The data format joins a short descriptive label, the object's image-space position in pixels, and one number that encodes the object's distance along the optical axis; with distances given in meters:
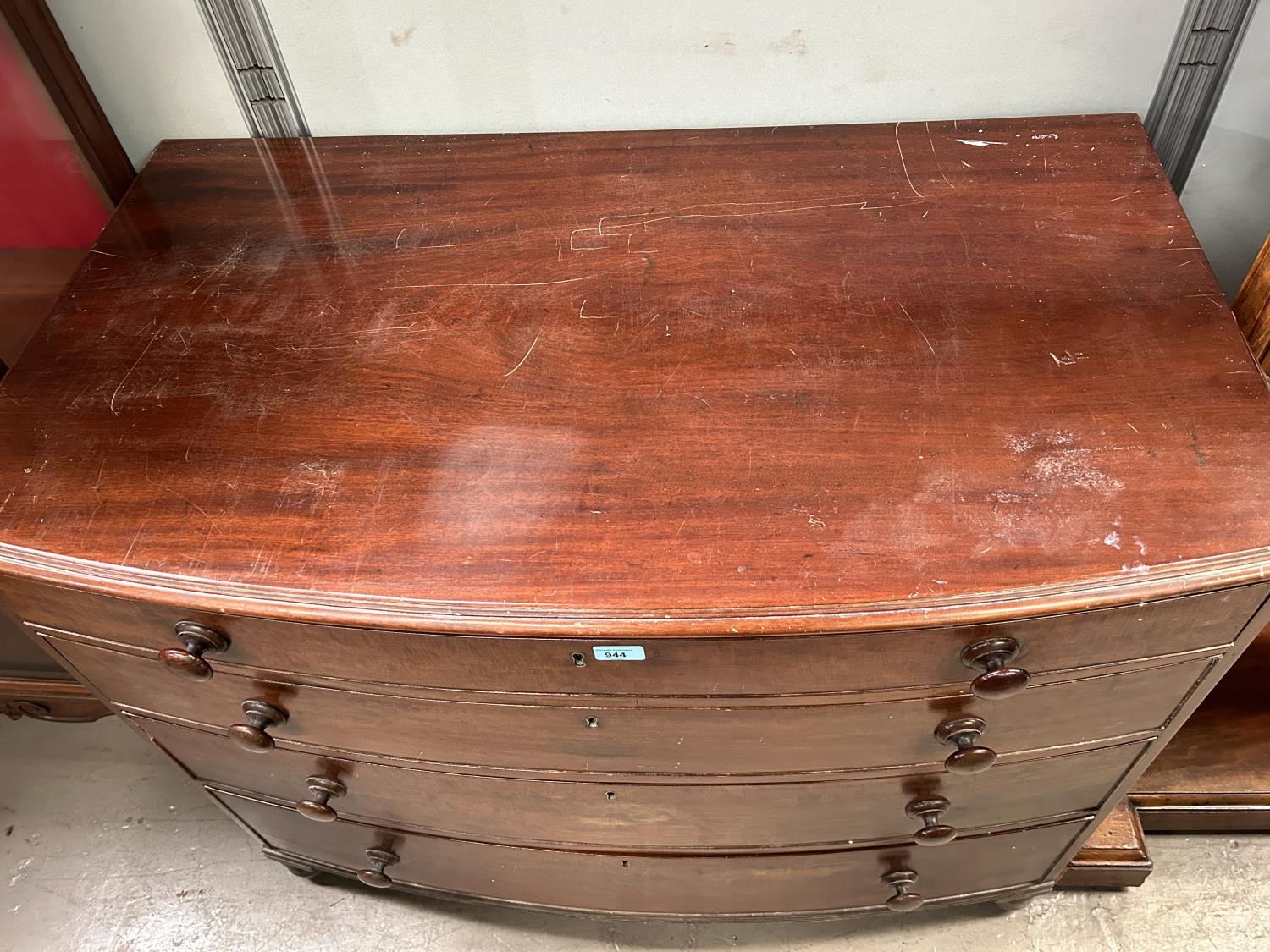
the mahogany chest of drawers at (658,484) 0.75
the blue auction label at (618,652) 0.77
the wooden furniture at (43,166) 1.08
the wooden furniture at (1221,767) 1.40
